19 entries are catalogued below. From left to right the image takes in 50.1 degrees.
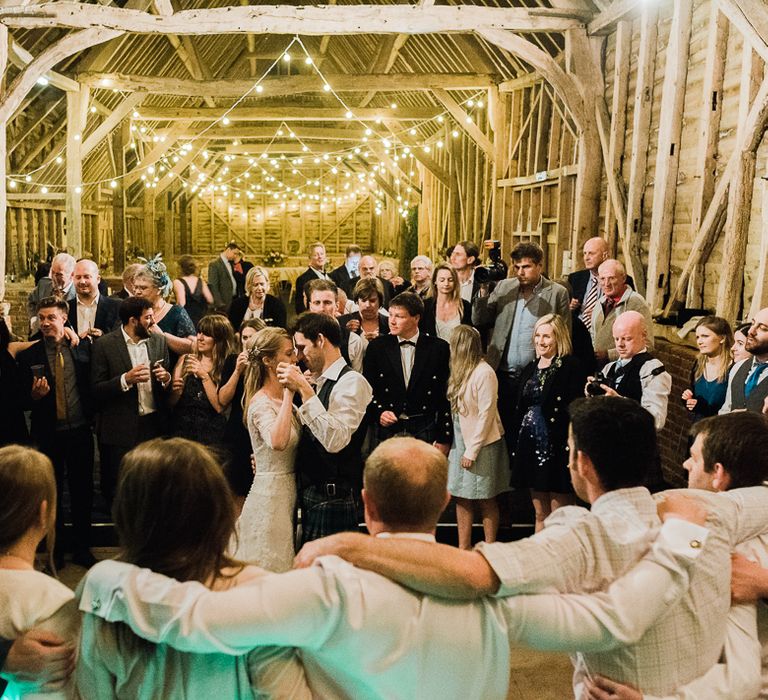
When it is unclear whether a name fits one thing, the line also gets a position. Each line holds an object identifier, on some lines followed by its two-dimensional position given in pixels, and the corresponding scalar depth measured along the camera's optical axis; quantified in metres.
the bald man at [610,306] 5.09
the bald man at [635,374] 3.94
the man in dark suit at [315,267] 7.56
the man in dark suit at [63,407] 4.23
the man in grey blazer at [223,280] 8.24
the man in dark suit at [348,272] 8.43
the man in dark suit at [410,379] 4.46
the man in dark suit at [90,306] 5.27
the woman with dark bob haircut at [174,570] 1.58
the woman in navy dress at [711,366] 4.31
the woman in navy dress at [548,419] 4.19
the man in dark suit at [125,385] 4.36
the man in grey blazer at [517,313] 5.03
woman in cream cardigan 4.38
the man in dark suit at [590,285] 5.82
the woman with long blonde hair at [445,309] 5.45
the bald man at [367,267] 7.03
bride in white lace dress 3.43
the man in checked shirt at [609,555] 1.56
